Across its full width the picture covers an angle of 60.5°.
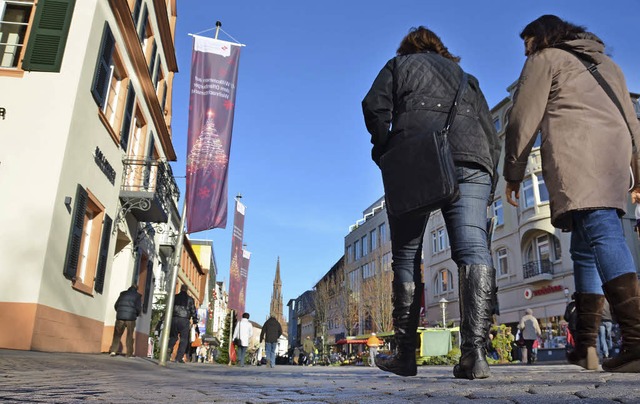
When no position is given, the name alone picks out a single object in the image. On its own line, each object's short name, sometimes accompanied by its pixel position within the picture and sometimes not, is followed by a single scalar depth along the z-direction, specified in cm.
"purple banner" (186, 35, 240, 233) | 1292
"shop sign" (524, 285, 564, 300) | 2945
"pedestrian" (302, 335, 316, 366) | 3500
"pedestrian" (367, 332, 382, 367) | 2639
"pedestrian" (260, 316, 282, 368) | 1788
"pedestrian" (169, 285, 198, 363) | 1454
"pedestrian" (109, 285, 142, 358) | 1233
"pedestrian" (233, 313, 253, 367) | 1781
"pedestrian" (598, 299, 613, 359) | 1179
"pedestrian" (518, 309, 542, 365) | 1777
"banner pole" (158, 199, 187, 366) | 1112
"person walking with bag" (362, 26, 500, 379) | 337
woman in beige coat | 351
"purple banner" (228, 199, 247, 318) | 2575
